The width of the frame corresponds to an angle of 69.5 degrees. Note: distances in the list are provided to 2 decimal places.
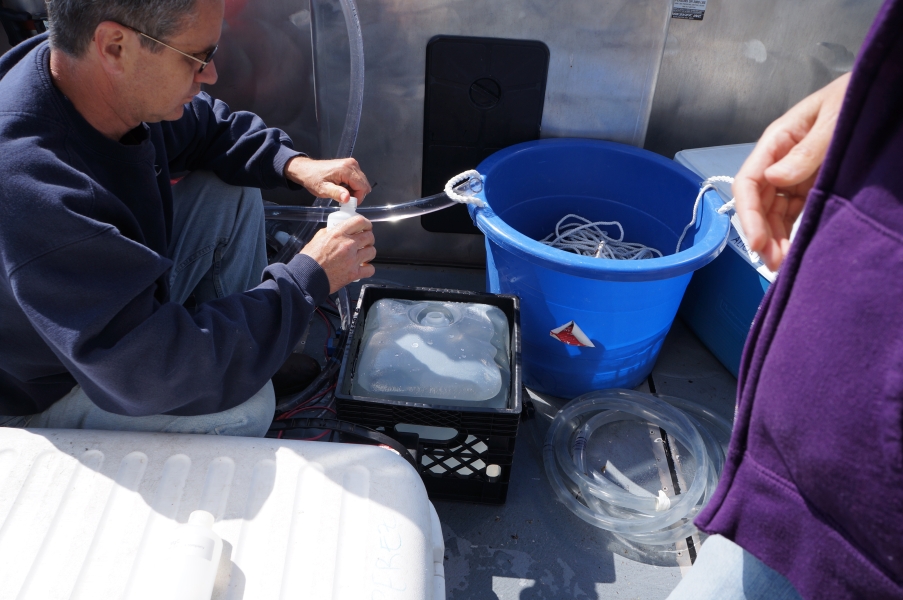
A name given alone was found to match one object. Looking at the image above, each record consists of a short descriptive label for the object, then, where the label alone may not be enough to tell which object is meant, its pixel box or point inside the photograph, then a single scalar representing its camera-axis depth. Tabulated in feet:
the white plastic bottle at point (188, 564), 2.68
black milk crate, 3.94
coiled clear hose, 4.38
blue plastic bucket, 4.50
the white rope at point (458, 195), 4.85
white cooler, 2.87
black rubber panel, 5.58
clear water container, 4.18
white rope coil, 5.61
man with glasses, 2.81
